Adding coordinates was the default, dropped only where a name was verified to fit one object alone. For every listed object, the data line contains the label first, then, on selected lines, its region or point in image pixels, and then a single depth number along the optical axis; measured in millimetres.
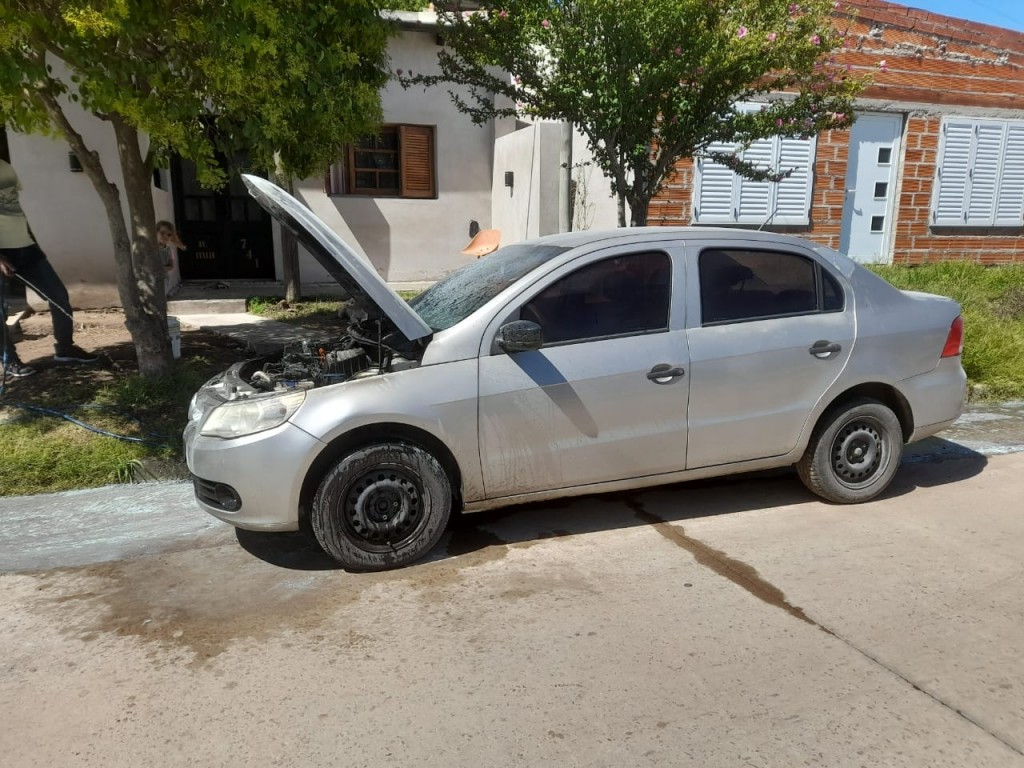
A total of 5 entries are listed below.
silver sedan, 3738
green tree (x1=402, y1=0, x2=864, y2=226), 6234
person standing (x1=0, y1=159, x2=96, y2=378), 6516
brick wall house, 11867
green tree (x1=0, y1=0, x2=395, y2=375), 4406
